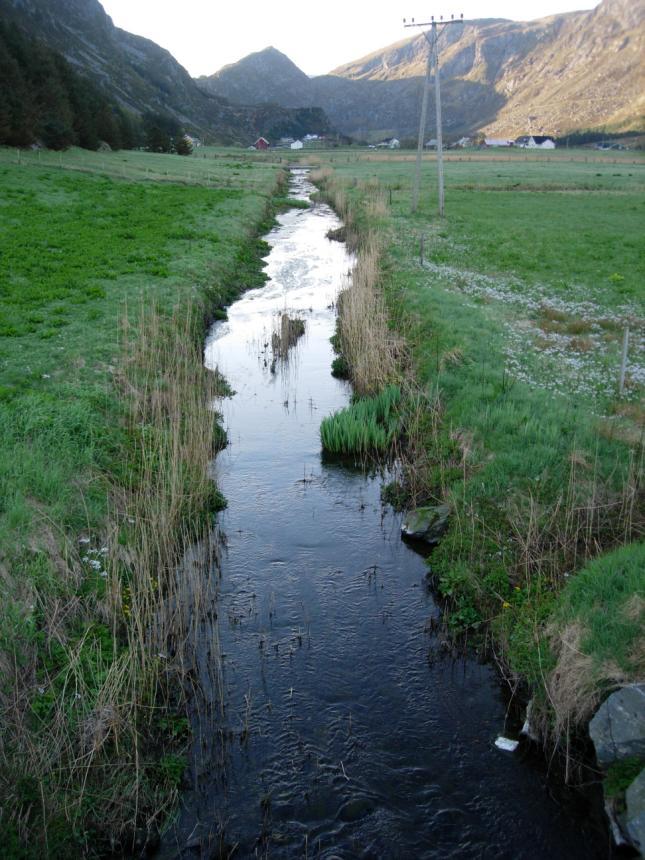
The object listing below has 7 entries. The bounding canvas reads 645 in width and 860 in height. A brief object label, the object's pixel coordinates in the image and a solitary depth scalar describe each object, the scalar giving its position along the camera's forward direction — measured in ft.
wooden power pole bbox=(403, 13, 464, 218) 118.52
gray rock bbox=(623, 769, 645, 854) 20.79
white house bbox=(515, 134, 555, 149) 636.48
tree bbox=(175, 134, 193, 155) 313.12
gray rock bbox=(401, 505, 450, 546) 39.27
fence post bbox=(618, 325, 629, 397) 48.25
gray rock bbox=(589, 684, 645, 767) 22.61
